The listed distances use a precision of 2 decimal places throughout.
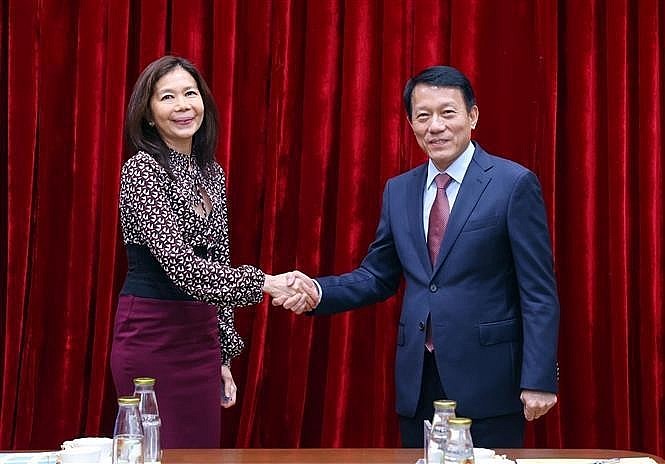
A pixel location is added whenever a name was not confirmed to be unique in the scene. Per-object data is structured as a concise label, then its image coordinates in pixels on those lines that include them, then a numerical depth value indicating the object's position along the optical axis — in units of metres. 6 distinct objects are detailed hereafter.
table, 4.55
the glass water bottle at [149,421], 4.39
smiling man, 5.08
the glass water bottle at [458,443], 4.19
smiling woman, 5.19
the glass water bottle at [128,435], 4.24
